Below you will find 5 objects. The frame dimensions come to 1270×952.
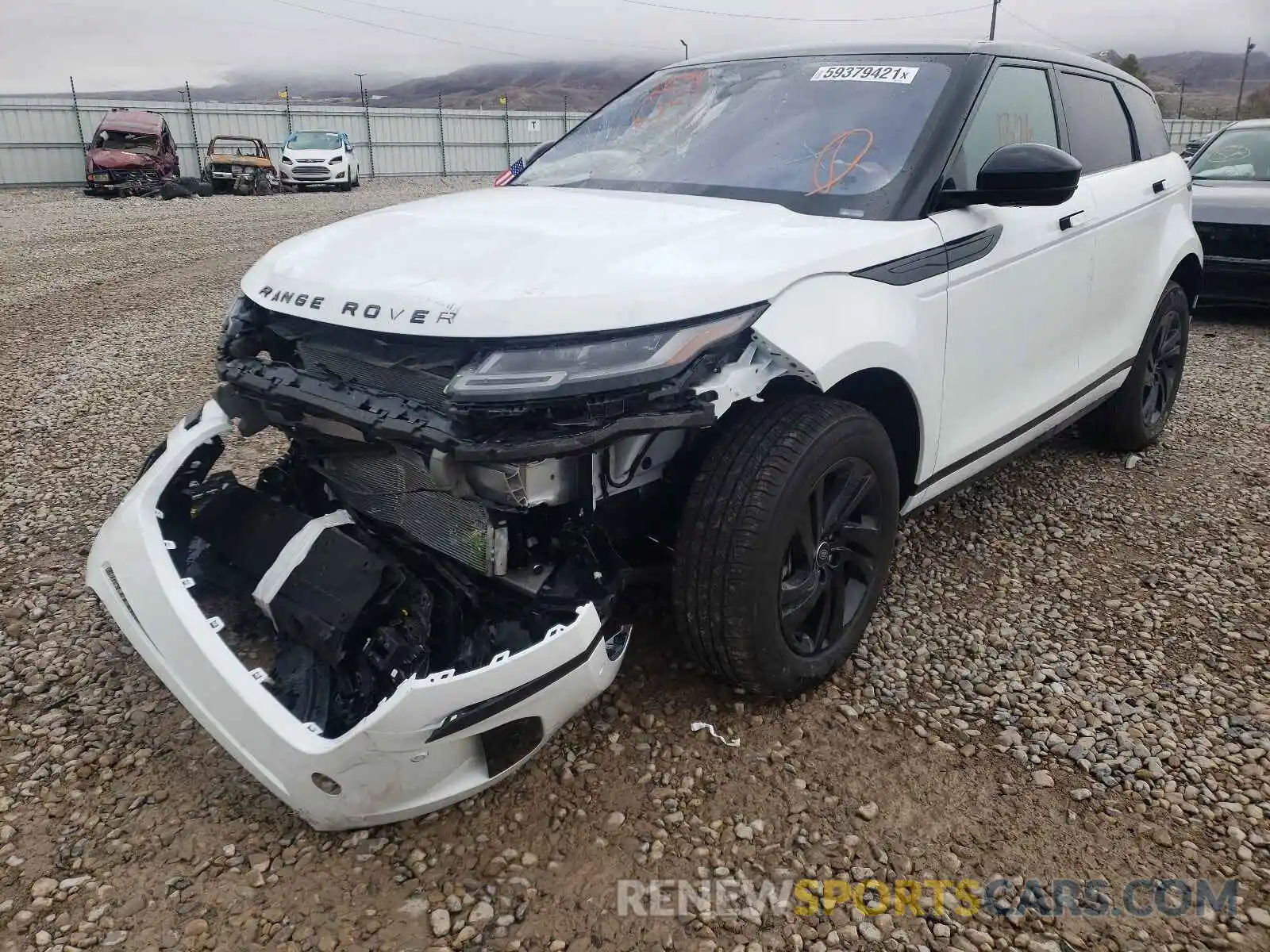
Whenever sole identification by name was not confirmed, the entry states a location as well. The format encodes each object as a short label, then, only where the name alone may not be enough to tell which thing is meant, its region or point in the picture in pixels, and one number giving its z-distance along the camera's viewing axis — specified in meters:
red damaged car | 18.95
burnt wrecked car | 20.58
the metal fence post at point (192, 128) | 25.55
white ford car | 21.77
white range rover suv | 2.03
